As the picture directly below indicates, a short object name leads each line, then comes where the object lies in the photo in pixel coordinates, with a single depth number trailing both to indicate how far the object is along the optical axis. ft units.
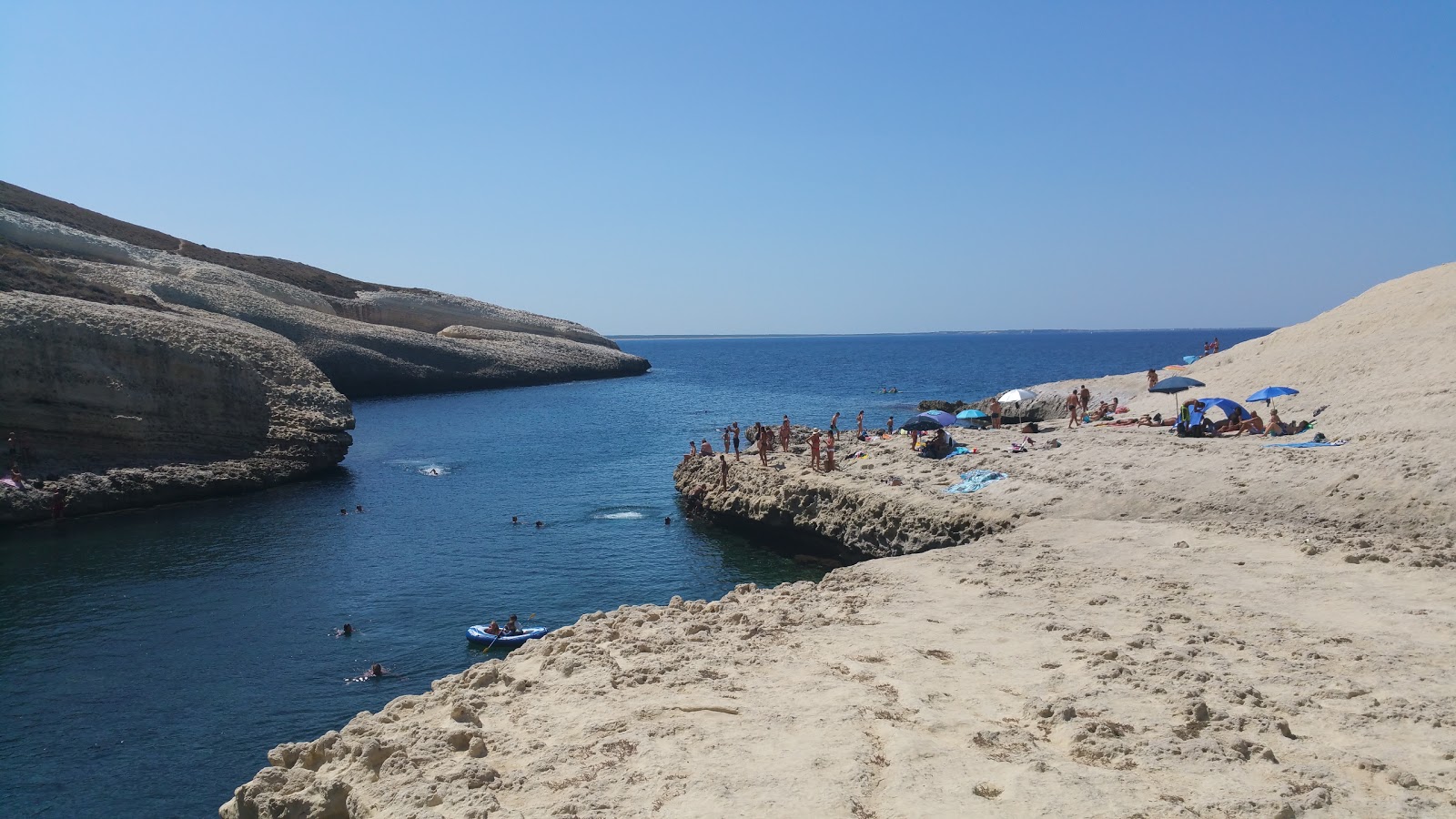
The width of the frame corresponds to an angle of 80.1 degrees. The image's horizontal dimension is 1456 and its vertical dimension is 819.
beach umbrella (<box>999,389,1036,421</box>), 109.60
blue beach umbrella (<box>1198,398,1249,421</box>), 92.12
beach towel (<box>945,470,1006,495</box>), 80.23
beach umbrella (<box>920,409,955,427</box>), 104.37
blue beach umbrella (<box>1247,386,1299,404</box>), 90.27
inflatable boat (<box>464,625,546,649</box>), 63.41
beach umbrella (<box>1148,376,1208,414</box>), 105.40
